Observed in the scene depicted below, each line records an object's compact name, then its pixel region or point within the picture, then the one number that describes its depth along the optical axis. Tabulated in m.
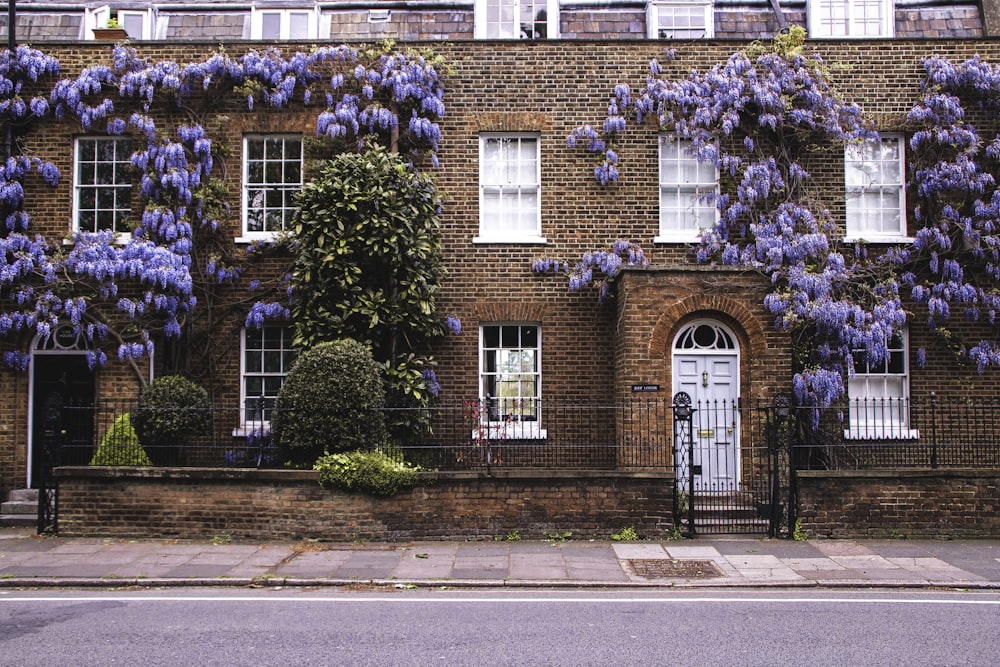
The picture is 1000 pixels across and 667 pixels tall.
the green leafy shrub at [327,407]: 12.50
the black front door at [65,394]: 15.18
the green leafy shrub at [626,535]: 12.12
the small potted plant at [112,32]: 16.66
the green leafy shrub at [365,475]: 12.01
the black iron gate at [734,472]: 12.40
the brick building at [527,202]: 15.54
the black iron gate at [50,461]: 12.74
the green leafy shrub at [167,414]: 13.77
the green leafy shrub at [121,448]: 13.23
